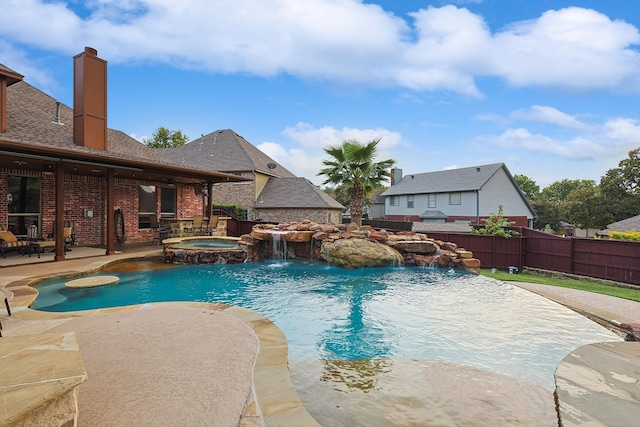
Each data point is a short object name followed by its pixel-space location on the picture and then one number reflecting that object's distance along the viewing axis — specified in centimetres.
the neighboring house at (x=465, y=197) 2916
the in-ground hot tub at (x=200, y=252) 1024
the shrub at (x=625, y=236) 1405
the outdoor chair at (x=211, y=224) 1427
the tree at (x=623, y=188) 2855
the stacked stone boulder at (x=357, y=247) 1054
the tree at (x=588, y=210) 3086
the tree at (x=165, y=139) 3578
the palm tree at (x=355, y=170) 1371
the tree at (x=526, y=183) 5272
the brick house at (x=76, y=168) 897
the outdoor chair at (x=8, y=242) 904
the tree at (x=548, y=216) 3791
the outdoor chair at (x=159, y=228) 1382
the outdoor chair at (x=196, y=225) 1380
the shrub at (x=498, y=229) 1301
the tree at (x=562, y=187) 5297
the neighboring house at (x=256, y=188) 2311
